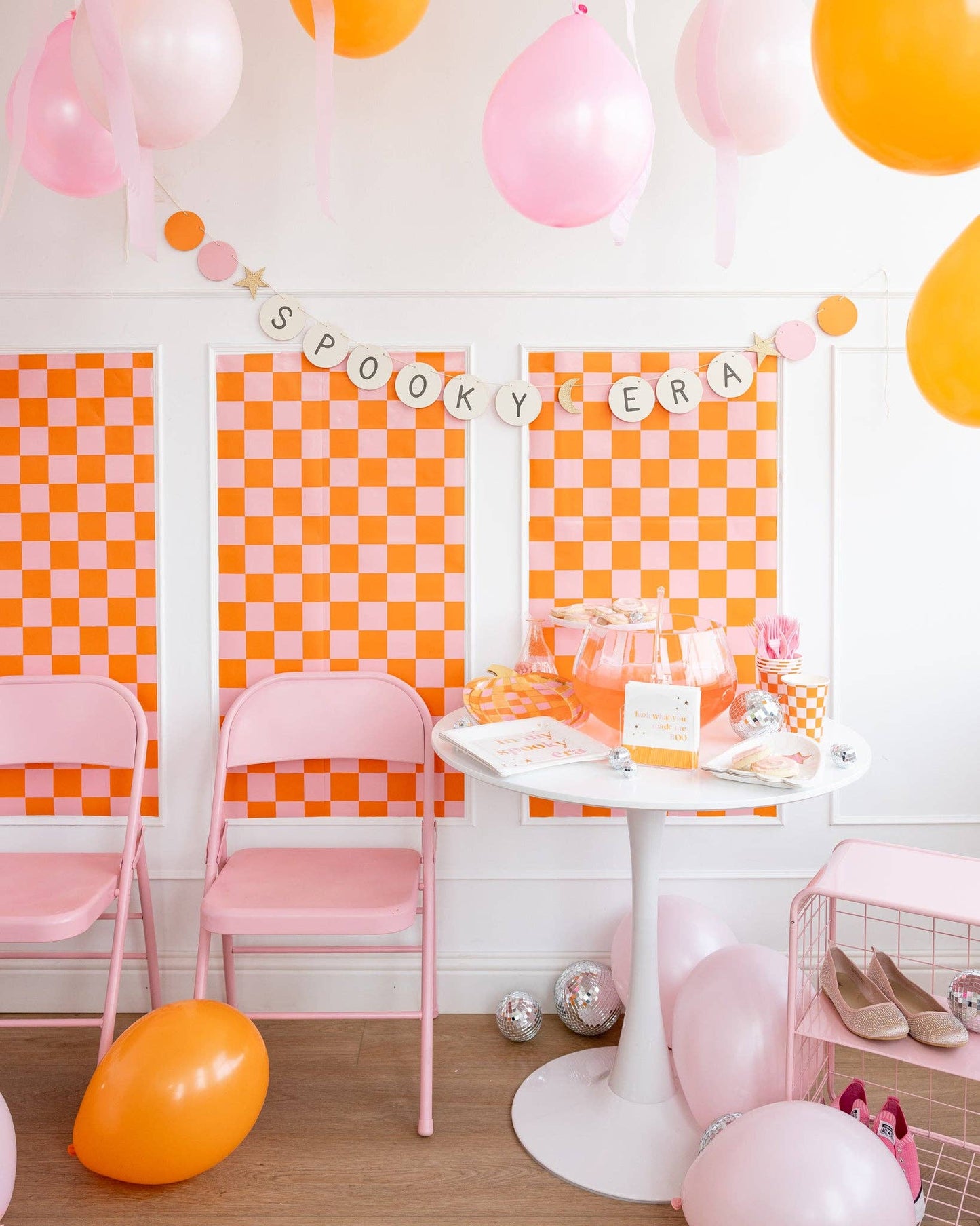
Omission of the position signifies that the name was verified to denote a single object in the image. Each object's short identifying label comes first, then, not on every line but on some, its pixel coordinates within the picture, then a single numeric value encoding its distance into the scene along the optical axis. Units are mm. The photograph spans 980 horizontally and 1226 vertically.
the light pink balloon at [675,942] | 2084
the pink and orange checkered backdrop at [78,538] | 2381
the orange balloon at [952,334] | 1434
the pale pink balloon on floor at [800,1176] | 1389
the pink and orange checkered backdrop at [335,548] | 2379
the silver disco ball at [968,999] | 1688
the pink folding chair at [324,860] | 1923
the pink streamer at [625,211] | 1731
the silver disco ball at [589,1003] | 2270
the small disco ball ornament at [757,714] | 1815
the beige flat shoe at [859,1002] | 1614
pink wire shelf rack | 1618
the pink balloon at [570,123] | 1531
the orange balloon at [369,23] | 1520
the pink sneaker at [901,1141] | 1603
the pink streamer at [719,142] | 1666
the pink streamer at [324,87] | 1497
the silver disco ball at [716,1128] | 1710
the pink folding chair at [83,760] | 2057
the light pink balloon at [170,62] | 1536
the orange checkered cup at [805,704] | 1883
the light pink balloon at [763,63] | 1613
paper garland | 2346
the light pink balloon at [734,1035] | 1760
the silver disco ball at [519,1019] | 2262
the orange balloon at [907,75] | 1089
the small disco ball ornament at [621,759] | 1682
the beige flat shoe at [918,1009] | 1595
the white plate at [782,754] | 1610
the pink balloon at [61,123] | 1699
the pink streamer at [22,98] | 1600
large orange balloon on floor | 1705
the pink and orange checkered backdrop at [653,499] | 2379
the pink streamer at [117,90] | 1431
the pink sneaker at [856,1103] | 1678
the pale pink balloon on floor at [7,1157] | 1610
